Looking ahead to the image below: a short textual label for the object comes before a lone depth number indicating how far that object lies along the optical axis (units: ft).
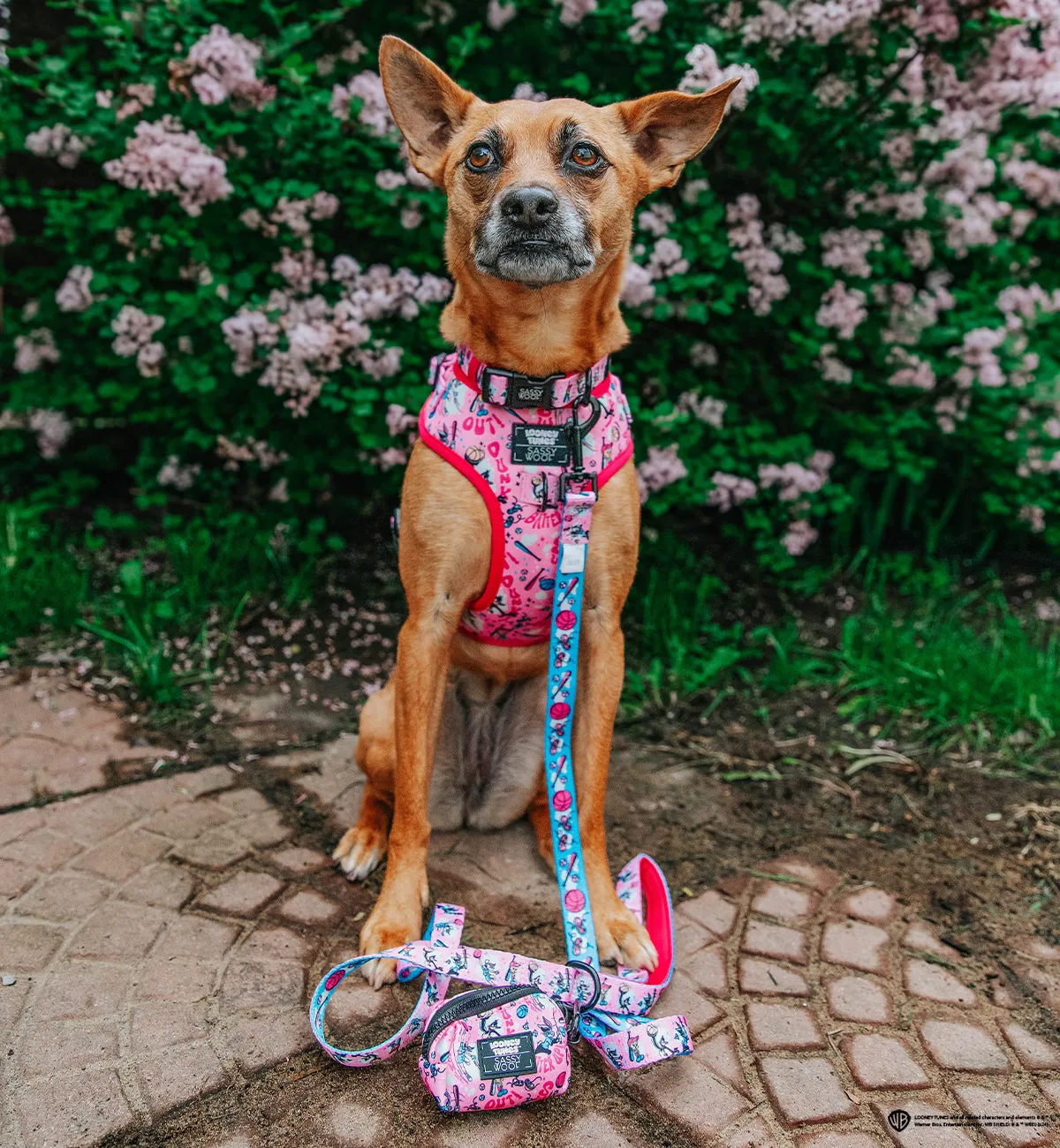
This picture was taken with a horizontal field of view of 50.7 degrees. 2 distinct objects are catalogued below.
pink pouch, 2.23
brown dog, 2.58
